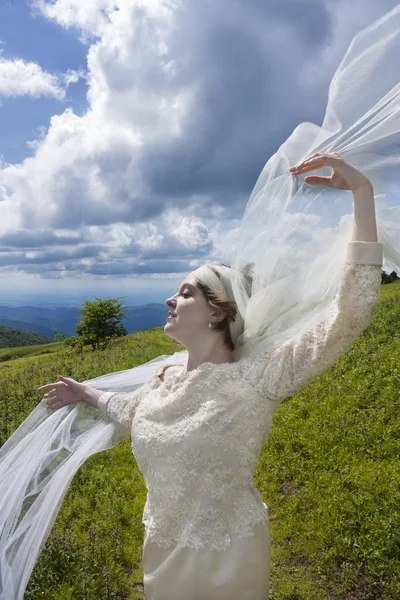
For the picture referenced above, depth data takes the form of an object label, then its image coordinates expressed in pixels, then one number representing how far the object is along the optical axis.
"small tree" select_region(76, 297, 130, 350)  29.59
